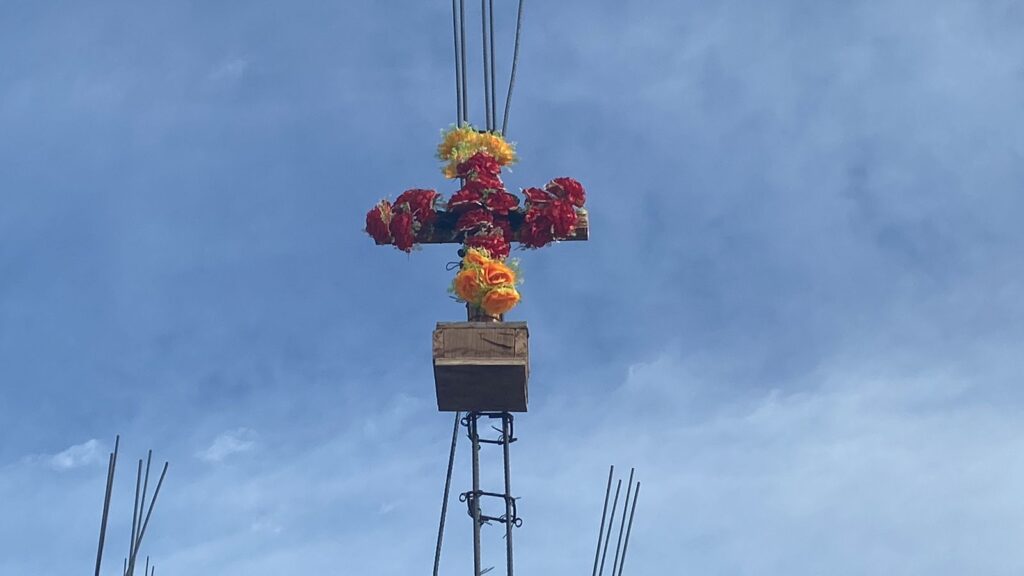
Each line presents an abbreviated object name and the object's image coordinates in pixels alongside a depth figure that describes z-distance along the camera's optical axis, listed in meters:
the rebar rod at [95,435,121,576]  13.53
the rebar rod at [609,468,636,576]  14.88
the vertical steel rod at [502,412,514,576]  13.20
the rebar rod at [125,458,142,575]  14.04
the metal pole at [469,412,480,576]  13.17
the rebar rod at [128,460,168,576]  13.79
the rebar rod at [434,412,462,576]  13.62
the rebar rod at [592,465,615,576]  14.69
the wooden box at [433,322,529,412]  12.99
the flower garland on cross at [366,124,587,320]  13.83
